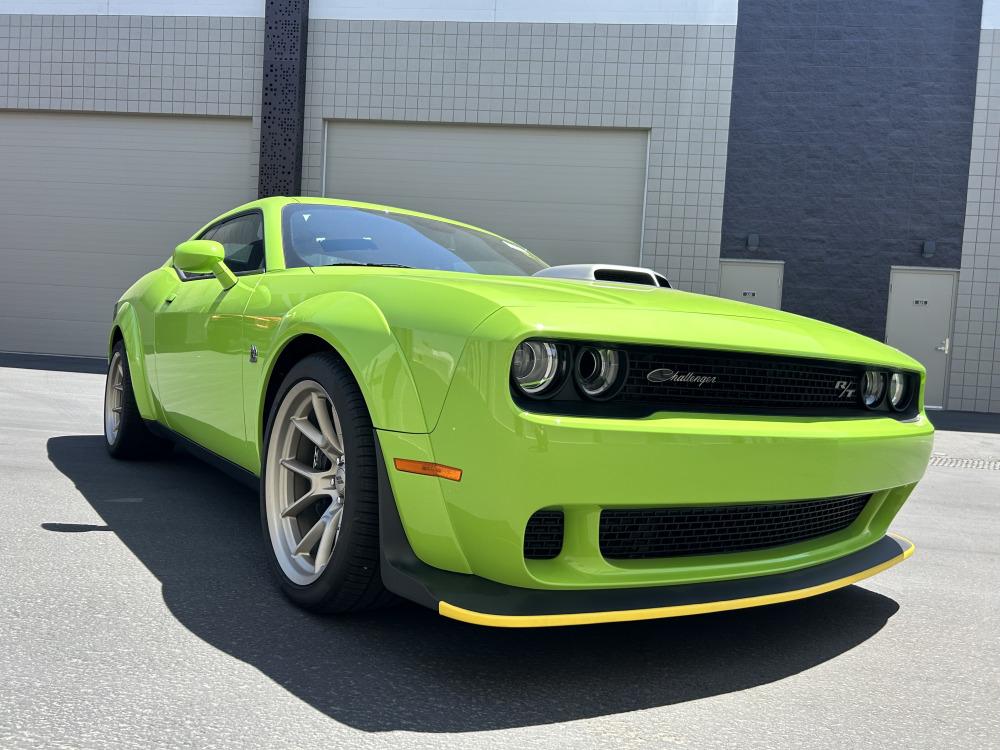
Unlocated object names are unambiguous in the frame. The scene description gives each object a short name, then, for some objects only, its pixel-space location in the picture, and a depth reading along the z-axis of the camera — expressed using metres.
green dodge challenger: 1.77
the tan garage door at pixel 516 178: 11.50
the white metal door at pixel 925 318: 11.09
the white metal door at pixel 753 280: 11.24
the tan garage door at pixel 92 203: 12.34
